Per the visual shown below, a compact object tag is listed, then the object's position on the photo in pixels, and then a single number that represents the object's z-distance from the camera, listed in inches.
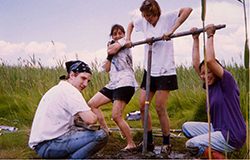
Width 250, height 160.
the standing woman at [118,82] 137.3
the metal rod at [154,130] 169.1
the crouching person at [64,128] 99.4
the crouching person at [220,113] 100.1
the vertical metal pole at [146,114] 121.3
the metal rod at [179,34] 99.9
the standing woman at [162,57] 125.3
